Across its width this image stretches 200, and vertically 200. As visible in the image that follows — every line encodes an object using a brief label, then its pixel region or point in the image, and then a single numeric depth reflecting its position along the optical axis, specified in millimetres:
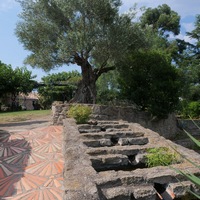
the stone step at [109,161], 3490
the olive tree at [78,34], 9820
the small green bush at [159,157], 3457
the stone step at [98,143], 4465
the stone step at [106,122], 7242
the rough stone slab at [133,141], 4762
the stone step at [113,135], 4950
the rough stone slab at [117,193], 2367
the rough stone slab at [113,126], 6561
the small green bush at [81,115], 7211
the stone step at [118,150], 3803
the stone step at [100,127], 6023
